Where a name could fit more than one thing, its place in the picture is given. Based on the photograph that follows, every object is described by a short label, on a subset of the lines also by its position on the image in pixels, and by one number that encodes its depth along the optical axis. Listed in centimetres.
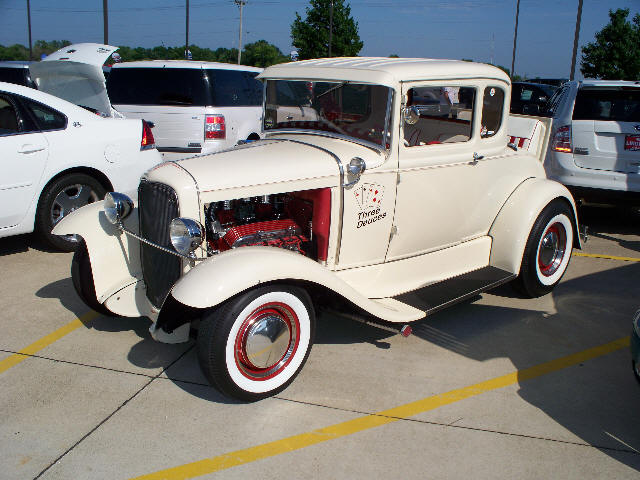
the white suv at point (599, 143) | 682
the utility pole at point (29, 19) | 4350
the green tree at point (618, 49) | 2873
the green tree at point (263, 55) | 6184
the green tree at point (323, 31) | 3722
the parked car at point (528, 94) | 1406
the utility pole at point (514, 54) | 4222
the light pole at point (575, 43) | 2324
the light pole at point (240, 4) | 5474
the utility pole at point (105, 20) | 1839
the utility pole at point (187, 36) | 3178
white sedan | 539
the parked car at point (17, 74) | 1025
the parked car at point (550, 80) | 2226
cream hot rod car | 333
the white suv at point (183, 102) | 840
